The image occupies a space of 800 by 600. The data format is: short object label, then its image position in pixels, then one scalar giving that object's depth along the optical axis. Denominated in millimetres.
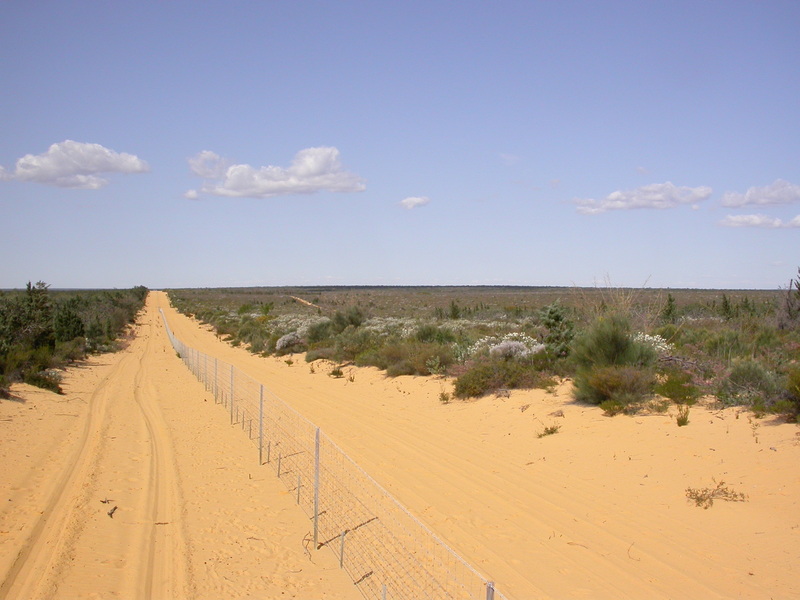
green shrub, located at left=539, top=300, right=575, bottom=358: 16472
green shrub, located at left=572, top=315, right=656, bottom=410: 12266
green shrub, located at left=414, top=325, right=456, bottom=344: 23672
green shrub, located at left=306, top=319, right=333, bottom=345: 32156
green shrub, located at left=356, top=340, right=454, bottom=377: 19359
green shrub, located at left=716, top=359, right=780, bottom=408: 10570
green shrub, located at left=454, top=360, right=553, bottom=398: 15344
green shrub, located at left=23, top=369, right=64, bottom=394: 18625
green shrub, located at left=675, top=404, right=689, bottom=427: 10359
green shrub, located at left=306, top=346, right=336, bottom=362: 26359
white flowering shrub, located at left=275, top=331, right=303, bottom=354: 32188
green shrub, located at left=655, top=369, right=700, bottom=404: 11680
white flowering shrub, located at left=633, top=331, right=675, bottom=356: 14507
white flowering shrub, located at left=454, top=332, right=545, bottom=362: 16922
